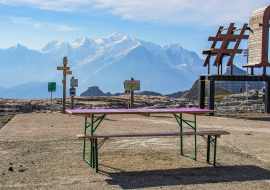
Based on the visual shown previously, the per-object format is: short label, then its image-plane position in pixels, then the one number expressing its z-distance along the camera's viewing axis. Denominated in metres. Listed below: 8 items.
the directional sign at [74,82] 18.79
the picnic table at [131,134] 5.54
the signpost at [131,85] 18.48
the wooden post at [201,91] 18.17
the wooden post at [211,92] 17.47
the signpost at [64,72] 19.22
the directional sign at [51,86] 19.25
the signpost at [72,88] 18.47
